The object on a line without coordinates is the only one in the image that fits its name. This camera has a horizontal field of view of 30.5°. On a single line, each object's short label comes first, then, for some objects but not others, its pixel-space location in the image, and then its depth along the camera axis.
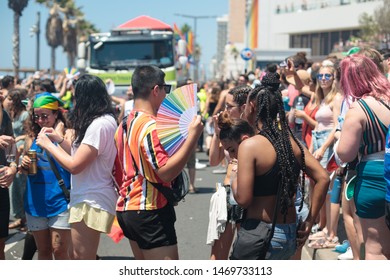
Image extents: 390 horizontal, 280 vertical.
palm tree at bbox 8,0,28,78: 20.18
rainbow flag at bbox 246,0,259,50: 86.06
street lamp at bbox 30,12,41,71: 25.12
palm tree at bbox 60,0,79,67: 57.96
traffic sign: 24.86
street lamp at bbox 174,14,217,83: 59.37
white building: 66.19
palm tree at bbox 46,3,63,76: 56.19
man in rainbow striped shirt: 4.19
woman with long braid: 3.80
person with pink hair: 4.35
